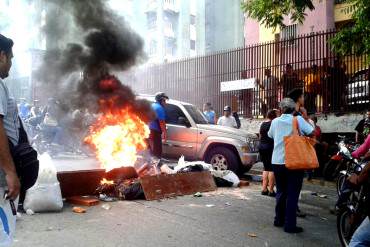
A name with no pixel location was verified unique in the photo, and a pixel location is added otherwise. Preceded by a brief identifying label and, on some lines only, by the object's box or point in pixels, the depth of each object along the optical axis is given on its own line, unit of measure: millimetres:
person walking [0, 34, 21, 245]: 2637
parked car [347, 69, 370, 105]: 11904
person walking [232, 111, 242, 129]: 14046
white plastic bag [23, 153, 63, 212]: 6277
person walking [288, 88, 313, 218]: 5797
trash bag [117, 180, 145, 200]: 7402
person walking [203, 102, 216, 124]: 14269
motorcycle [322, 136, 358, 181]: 7807
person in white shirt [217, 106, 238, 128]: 13312
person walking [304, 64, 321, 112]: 12941
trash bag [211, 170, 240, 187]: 8969
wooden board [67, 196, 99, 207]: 6887
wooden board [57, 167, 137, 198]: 7156
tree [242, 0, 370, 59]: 7914
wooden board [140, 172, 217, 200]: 7488
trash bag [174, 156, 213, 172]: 8662
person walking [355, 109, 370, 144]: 10414
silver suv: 10164
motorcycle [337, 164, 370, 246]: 4573
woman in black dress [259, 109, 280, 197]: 7621
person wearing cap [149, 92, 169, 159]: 10156
